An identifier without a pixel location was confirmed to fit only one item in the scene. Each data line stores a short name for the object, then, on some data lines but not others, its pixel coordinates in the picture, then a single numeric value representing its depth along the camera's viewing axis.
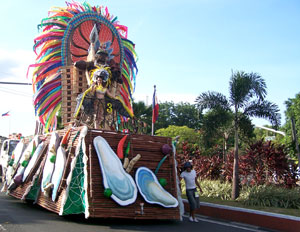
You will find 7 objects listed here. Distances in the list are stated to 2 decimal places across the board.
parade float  8.30
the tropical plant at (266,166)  13.74
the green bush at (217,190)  13.45
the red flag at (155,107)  11.42
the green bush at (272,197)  11.49
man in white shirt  9.46
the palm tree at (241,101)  13.16
